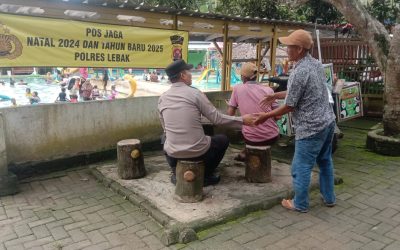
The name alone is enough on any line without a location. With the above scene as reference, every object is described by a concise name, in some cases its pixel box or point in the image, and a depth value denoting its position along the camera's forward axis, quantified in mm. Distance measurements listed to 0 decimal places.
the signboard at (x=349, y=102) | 6386
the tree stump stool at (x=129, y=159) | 4914
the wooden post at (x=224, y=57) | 8016
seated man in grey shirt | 4133
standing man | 3727
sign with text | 4941
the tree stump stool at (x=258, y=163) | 4684
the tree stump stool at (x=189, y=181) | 4078
